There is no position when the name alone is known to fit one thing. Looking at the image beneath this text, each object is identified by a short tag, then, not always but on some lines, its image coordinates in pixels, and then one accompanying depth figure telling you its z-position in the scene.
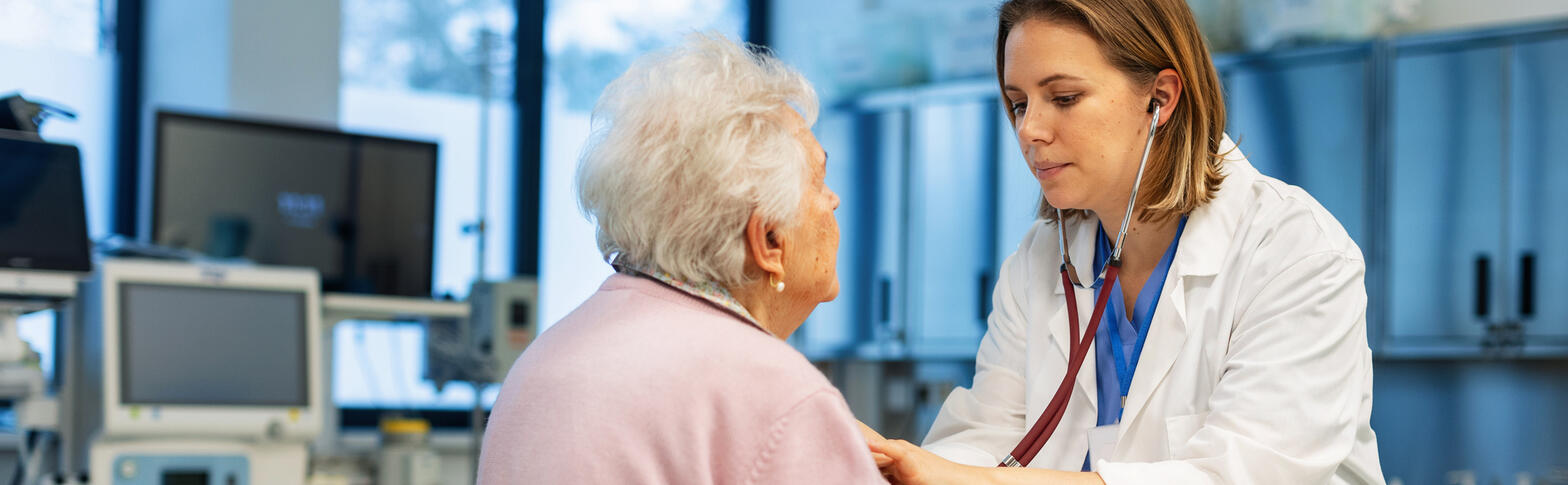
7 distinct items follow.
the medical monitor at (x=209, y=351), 2.99
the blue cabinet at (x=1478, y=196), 3.97
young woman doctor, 1.33
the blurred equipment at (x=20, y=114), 2.82
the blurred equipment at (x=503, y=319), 3.88
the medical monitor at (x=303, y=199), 3.46
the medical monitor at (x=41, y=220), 2.74
